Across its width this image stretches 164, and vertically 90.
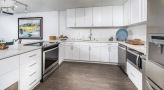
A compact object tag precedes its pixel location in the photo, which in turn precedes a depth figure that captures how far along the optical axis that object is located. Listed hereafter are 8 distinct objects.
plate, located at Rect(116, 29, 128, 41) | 4.37
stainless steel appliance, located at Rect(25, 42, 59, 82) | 2.66
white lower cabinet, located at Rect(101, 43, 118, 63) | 4.12
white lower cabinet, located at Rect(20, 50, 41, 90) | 1.95
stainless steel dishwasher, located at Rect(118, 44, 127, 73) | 3.13
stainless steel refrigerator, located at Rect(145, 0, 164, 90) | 0.91
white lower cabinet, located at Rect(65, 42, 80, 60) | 4.49
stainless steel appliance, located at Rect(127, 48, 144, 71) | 2.03
